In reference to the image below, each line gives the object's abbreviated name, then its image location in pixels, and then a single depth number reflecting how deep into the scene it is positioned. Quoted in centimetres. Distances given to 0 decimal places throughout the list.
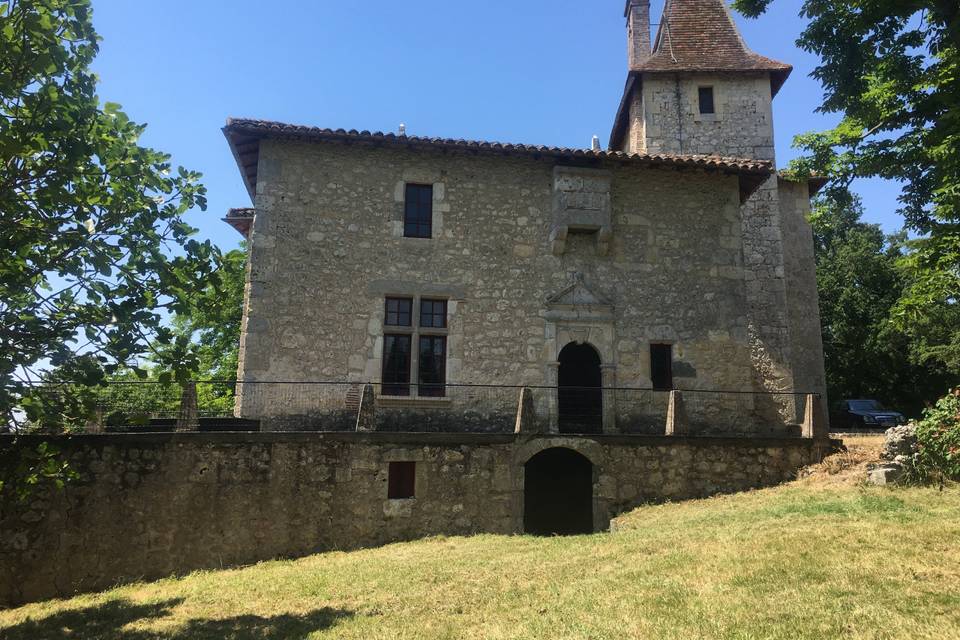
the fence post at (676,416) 1203
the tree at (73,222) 610
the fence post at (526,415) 1159
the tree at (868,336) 2775
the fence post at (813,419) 1241
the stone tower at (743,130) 1625
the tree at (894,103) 875
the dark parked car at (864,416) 2091
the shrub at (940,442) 853
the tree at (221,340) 2228
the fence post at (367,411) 1120
